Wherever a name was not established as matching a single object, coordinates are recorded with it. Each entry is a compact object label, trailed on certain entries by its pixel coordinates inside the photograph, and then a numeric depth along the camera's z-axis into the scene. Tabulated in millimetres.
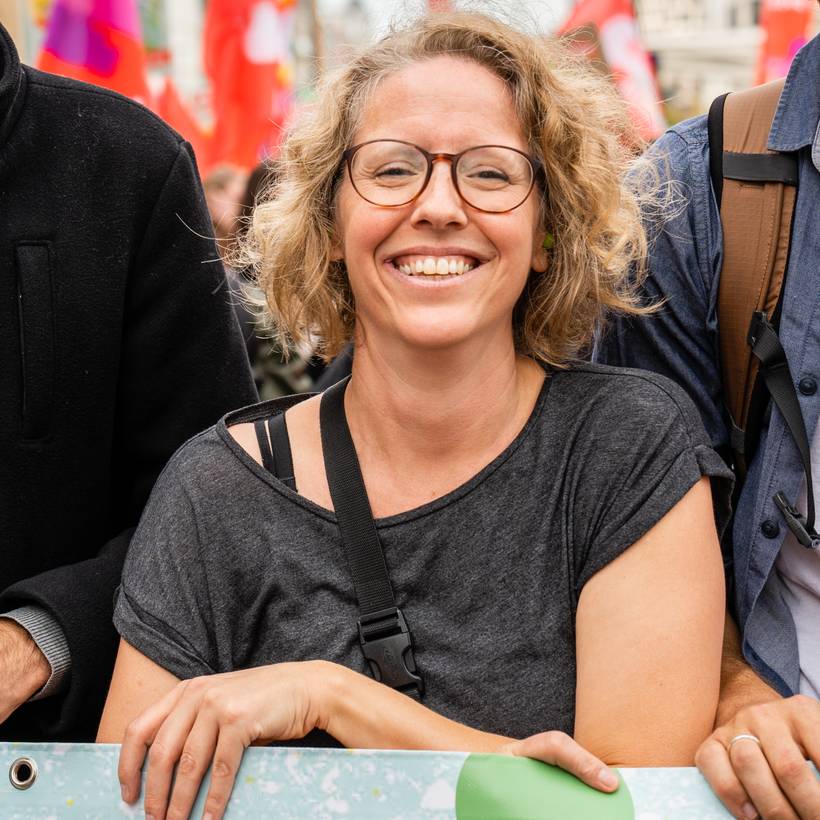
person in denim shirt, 2166
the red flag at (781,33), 9242
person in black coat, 2203
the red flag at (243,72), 8945
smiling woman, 1882
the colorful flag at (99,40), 6785
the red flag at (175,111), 8891
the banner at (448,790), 1603
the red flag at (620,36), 8320
